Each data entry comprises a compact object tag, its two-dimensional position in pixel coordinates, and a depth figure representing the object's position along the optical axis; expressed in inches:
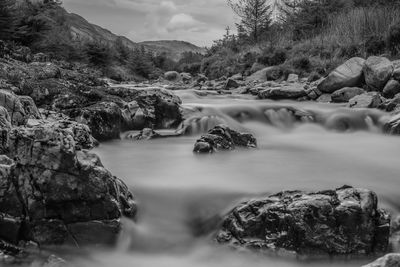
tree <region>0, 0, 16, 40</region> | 549.3
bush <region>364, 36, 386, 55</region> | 632.0
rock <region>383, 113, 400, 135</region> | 337.1
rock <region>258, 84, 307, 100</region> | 489.4
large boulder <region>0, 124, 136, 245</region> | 137.6
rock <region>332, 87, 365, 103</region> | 470.9
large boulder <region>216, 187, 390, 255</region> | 135.9
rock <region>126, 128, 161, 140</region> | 304.7
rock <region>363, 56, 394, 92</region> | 457.7
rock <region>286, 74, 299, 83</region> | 631.2
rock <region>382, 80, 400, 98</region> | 434.0
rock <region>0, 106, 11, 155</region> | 163.6
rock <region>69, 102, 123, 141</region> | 289.3
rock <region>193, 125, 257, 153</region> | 257.8
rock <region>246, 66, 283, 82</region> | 692.1
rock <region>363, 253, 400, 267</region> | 95.0
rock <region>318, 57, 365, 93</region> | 489.4
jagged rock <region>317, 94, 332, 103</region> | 477.4
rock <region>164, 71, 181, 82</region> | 1078.0
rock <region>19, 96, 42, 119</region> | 252.1
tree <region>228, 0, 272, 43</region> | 1222.9
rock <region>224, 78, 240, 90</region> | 670.5
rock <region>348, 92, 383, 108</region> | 414.0
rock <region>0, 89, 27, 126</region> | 221.6
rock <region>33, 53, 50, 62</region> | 490.5
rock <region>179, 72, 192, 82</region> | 1041.1
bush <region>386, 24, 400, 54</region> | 604.6
